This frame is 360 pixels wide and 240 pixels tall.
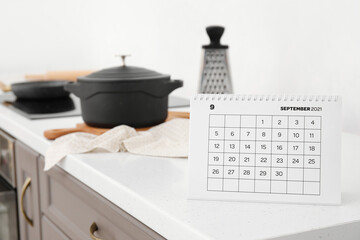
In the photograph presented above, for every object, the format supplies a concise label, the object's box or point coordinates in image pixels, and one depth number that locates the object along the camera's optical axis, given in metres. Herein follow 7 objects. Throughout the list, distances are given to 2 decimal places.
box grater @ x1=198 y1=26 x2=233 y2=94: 1.44
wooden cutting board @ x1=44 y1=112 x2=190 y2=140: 1.25
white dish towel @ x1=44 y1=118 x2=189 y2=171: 1.12
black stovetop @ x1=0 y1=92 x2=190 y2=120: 1.60
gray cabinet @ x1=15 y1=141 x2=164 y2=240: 0.93
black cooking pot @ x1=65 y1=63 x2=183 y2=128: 1.25
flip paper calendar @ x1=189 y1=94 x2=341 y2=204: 0.78
